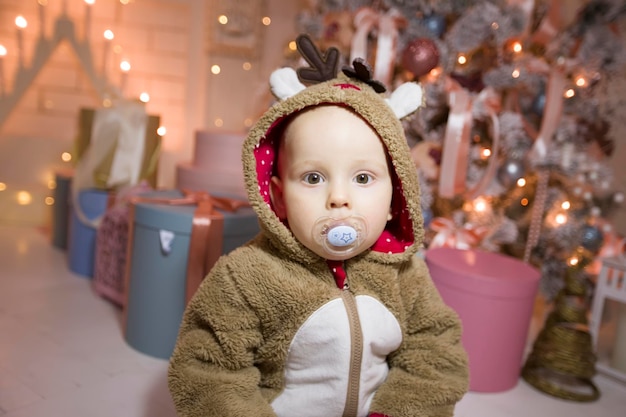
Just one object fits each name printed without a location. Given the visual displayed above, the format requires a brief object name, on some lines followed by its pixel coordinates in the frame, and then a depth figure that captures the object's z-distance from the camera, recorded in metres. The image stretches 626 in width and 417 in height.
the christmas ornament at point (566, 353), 1.43
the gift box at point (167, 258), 1.33
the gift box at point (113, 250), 1.63
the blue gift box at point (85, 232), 1.88
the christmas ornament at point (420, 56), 1.65
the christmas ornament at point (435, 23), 1.77
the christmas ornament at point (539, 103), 1.79
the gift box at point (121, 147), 1.92
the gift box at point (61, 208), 2.13
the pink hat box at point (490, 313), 1.34
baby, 0.83
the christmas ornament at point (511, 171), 1.76
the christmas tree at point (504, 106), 1.70
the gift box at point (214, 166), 1.82
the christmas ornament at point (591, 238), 1.78
